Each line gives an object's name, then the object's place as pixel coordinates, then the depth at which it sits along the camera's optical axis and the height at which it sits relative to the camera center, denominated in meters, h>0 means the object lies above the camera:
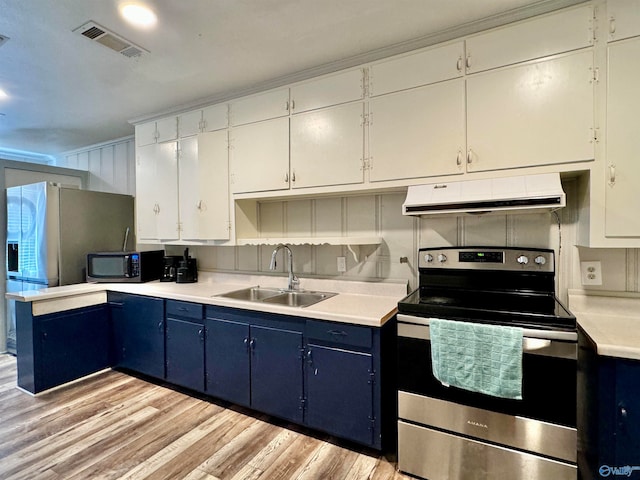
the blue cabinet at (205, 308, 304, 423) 2.09 -0.87
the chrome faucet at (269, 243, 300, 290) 2.67 -0.36
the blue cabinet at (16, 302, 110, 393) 2.62 -0.94
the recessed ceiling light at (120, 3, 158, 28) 1.72 +1.21
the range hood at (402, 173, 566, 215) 1.62 +0.20
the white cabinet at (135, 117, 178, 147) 3.08 +1.02
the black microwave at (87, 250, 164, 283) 3.16 -0.31
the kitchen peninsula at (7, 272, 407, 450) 1.88 -0.79
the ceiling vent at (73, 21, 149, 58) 1.88 +1.20
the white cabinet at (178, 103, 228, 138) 2.80 +1.03
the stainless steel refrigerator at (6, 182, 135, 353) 3.15 +0.03
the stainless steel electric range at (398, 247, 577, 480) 1.46 -0.78
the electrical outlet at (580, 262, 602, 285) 1.85 -0.23
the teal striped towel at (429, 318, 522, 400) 1.47 -0.58
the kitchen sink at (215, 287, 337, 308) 2.56 -0.51
